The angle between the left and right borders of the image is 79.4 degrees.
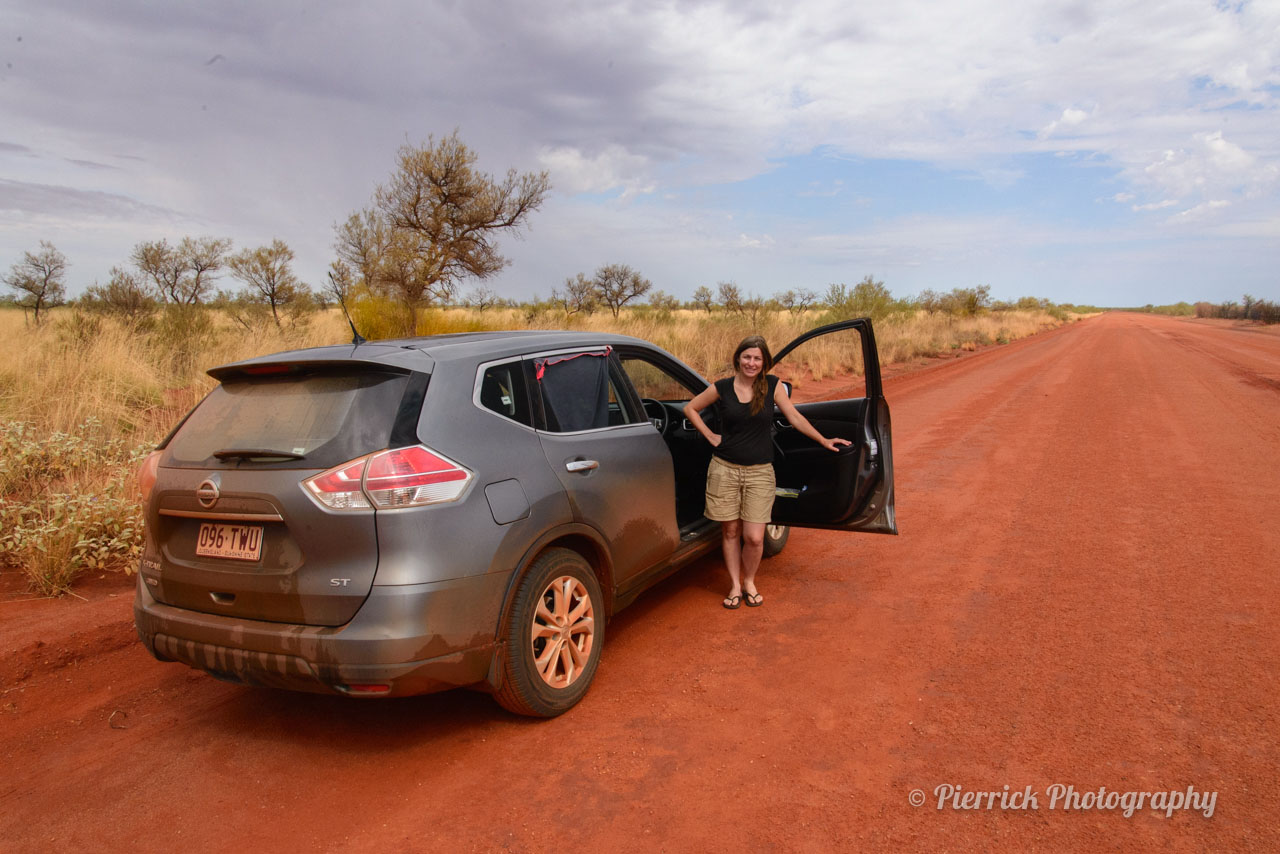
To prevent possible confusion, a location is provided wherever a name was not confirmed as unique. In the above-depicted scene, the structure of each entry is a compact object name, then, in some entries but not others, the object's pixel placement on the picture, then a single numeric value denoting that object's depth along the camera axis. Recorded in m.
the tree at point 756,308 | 24.47
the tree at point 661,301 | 39.46
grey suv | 2.85
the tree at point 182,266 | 25.34
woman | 4.63
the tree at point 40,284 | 21.69
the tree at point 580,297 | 39.22
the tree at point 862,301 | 27.85
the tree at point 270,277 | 27.14
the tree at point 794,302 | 30.24
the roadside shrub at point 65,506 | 5.25
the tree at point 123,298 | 19.73
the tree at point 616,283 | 43.97
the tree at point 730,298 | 39.23
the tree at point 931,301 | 50.72
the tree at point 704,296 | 48.39
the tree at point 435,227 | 19.31
